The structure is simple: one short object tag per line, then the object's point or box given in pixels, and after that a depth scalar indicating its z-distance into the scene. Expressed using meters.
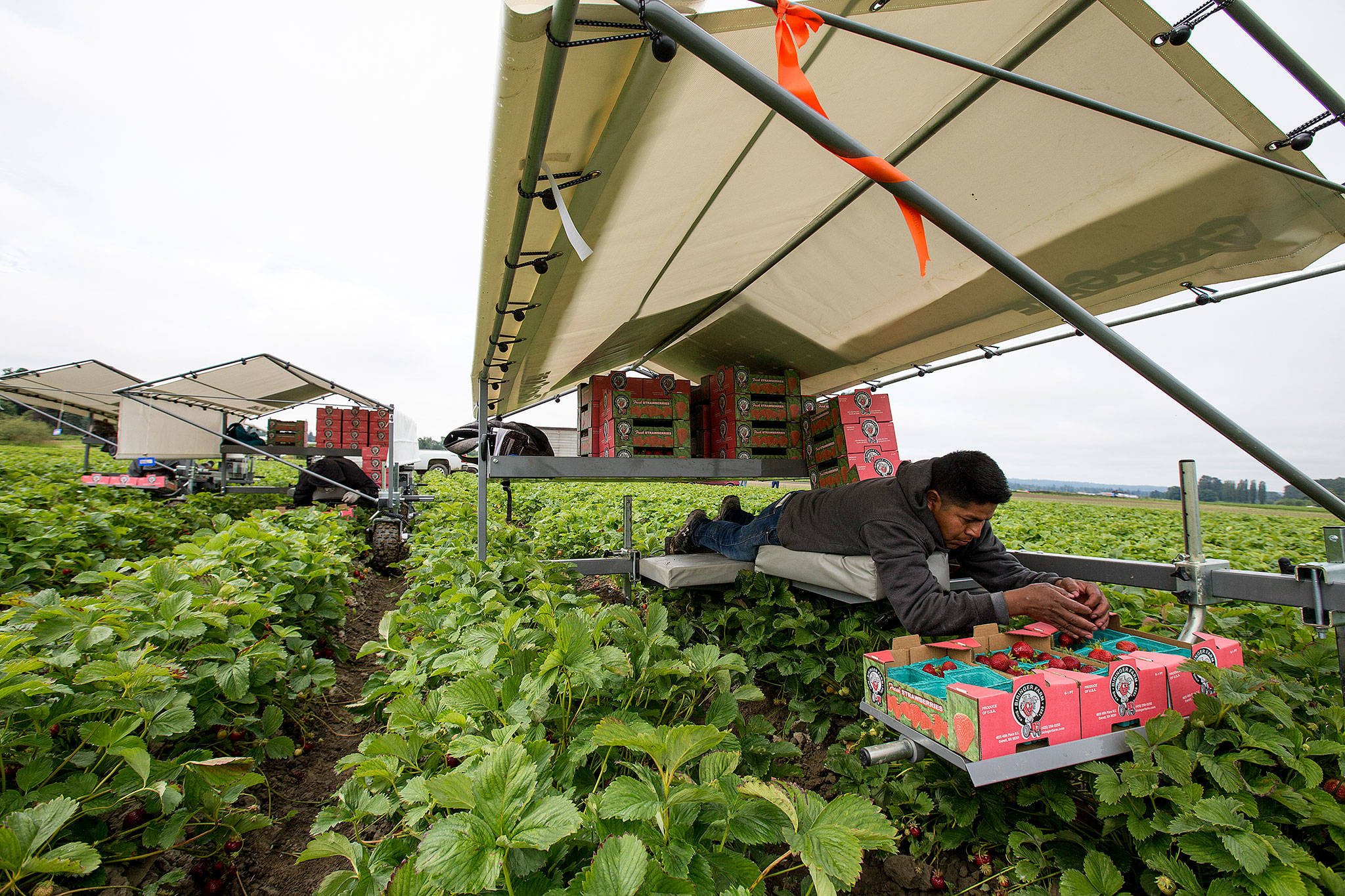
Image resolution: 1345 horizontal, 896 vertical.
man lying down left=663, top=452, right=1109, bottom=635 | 2.25
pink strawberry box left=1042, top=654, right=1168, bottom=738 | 1.58
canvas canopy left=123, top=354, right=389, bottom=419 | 8.49
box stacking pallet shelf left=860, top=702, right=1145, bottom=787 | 1.41
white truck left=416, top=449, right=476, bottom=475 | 28.48
